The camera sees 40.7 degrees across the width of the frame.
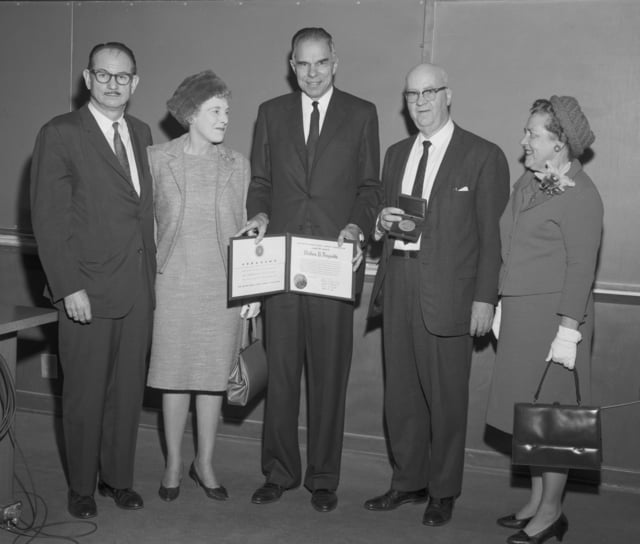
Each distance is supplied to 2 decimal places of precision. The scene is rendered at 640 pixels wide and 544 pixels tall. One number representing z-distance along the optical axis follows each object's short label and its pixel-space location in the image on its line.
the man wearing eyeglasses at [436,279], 3.87
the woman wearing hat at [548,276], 3.55
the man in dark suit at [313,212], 4.05
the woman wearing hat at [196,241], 3.99
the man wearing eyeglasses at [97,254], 3.74
